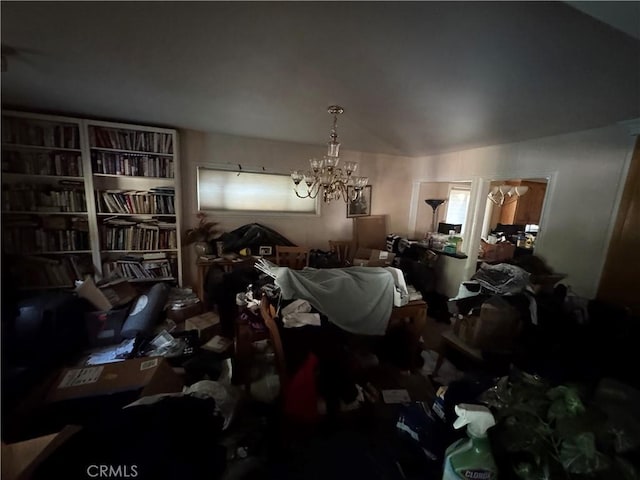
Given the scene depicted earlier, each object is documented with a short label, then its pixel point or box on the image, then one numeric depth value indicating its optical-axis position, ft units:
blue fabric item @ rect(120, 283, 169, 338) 5.56
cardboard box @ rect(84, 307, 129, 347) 5.02
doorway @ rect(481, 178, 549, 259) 8.91
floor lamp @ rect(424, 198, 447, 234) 9.58
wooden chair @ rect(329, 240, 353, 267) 9.58
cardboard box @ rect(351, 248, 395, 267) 7.22
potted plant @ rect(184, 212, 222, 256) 8.03
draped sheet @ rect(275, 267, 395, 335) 4.55
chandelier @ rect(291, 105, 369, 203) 5.77
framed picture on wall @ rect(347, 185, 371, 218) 10.11
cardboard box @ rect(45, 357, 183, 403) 2.94
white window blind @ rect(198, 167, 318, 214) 8.35
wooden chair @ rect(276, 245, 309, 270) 8.46
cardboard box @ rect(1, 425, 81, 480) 1.62
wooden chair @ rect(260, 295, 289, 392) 3.39
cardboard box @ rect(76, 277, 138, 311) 4.76
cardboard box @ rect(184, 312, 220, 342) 5.86
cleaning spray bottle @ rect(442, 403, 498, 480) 1.77
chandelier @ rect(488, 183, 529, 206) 8.82
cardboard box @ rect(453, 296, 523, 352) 4.32
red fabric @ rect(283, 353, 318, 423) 3.52
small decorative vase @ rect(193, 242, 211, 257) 7.99
